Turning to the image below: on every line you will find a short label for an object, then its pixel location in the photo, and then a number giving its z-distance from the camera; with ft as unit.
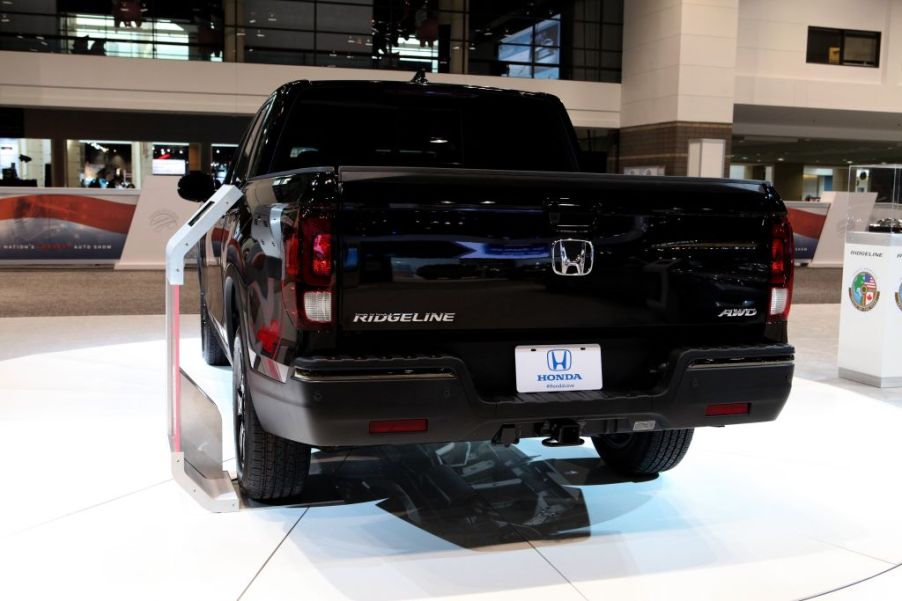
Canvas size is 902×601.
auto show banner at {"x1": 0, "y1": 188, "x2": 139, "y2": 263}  34.88
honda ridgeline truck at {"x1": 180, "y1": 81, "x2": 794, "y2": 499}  8.57
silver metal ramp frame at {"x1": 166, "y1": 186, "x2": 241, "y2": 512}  10.75
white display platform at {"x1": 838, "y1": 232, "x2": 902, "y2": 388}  20.62
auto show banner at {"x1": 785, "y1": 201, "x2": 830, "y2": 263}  43.62
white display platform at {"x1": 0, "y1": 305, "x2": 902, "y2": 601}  9.37
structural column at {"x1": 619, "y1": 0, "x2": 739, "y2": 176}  57.62
